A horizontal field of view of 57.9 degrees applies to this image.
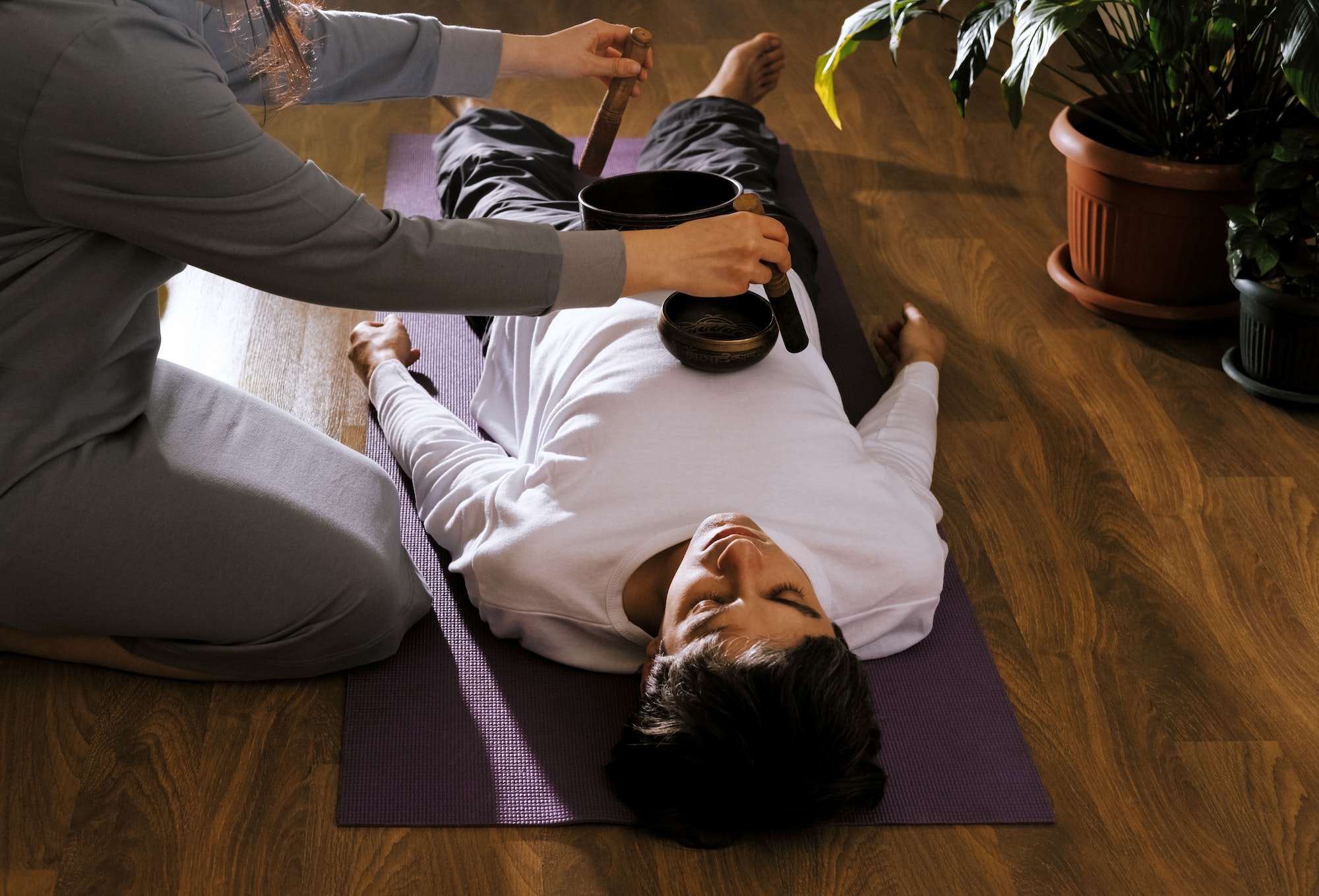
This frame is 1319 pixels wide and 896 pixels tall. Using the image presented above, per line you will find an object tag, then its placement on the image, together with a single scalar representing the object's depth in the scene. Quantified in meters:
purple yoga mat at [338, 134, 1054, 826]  1.30
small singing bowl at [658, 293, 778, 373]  1.43
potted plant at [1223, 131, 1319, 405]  1.77
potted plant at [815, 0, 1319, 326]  1.76
